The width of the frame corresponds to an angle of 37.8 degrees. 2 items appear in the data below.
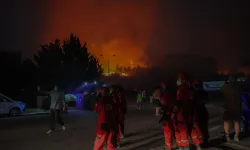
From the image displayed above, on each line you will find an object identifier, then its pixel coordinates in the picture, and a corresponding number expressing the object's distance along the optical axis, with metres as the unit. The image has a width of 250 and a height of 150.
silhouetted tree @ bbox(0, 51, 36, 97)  36.72
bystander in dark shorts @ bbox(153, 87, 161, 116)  8.46
